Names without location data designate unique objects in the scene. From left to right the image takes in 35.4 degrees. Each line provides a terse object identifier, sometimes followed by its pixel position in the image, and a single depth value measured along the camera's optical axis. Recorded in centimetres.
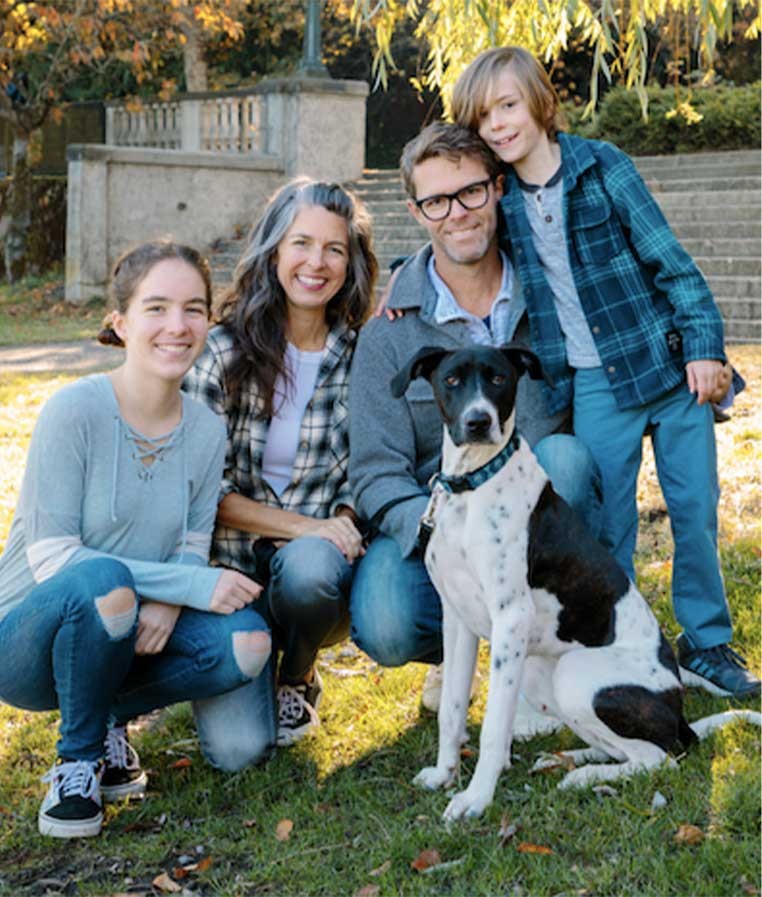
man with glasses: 371
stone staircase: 1082
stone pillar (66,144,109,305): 1503
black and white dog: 325
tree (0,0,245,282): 1541
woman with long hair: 381
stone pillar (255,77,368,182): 1627
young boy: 379
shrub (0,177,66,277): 1767
